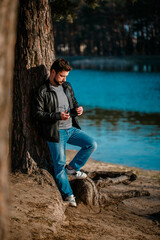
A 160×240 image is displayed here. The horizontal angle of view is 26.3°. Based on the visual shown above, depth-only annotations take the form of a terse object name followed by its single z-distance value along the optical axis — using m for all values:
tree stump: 5.38
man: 4.72
